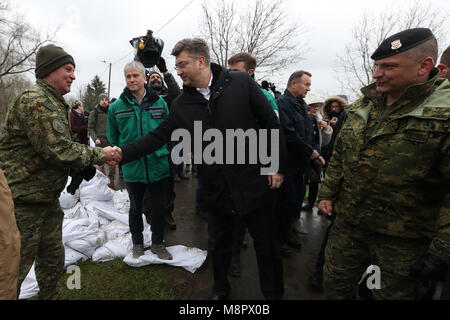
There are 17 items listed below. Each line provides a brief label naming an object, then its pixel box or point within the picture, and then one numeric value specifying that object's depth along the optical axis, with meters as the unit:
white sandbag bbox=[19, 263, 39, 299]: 2.38
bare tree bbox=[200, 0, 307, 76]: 14.62
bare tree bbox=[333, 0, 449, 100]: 14.99
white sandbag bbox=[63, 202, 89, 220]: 3.64
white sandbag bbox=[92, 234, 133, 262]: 3.00
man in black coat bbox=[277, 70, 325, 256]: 3.04
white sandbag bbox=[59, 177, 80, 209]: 3.86
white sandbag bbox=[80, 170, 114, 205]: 4.13
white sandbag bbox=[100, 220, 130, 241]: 3.45
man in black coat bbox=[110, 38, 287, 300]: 1.95
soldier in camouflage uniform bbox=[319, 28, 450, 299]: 1.34
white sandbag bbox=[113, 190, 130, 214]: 4.24
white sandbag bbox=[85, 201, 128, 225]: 3.84
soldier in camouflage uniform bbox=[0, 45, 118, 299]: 1.75
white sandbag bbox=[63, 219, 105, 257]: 3.03
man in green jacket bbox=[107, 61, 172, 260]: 2.82
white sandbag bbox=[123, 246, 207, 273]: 2.88
